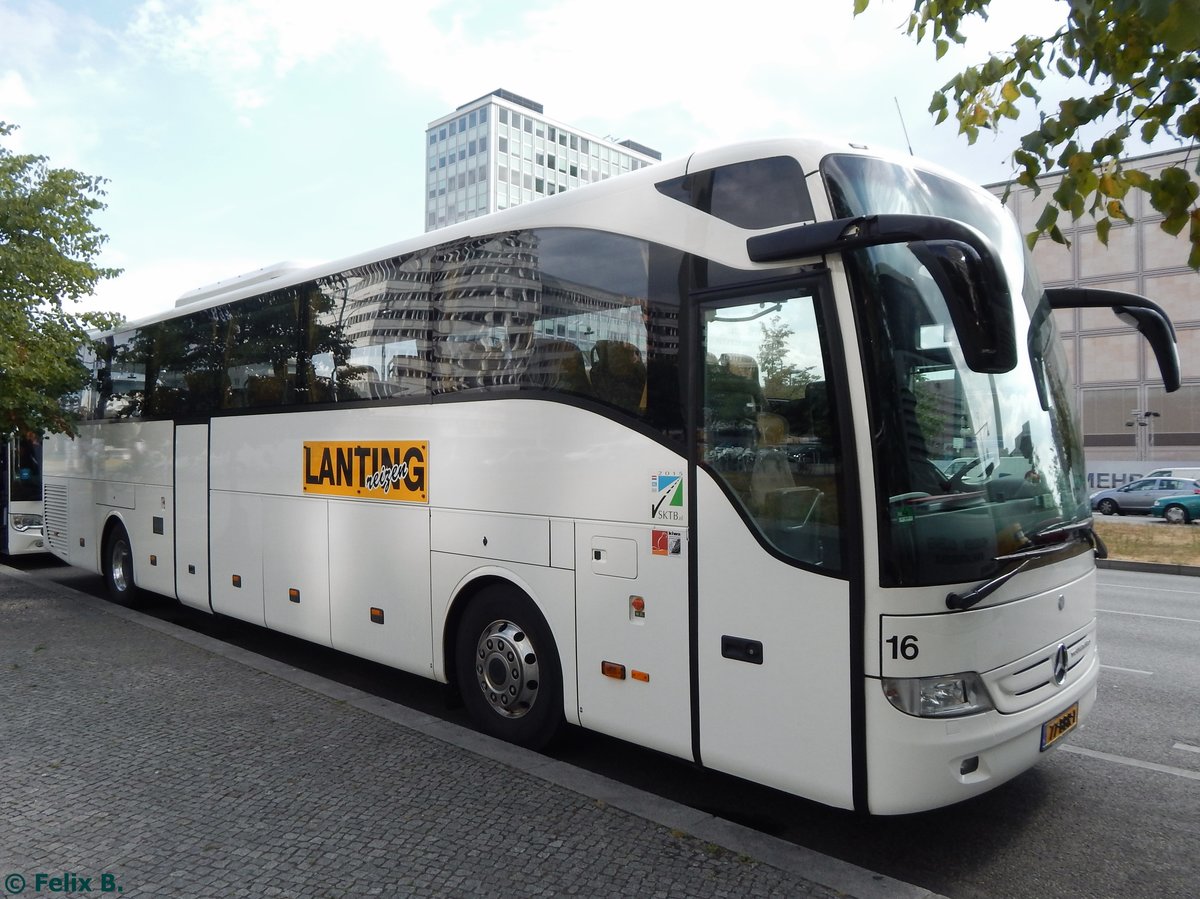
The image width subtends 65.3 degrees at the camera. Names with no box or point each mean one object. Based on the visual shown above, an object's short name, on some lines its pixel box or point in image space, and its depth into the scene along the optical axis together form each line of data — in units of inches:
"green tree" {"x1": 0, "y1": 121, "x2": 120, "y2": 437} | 404.8
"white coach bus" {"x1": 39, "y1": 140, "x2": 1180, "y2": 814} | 156.3
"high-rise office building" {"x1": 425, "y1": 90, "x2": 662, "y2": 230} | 4047.7
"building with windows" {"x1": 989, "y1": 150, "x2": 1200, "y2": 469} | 1951.3
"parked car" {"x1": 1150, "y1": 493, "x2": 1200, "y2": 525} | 1155.3
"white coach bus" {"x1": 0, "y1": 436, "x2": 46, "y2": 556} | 567.8
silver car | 1259.8
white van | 1314.0
